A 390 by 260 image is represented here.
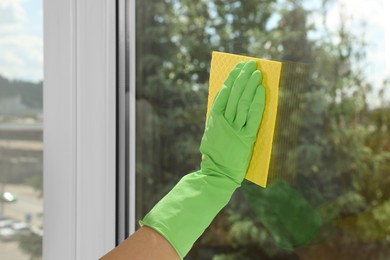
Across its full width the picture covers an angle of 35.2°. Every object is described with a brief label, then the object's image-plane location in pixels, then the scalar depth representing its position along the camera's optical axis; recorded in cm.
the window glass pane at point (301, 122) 102
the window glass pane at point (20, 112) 138
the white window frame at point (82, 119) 133
